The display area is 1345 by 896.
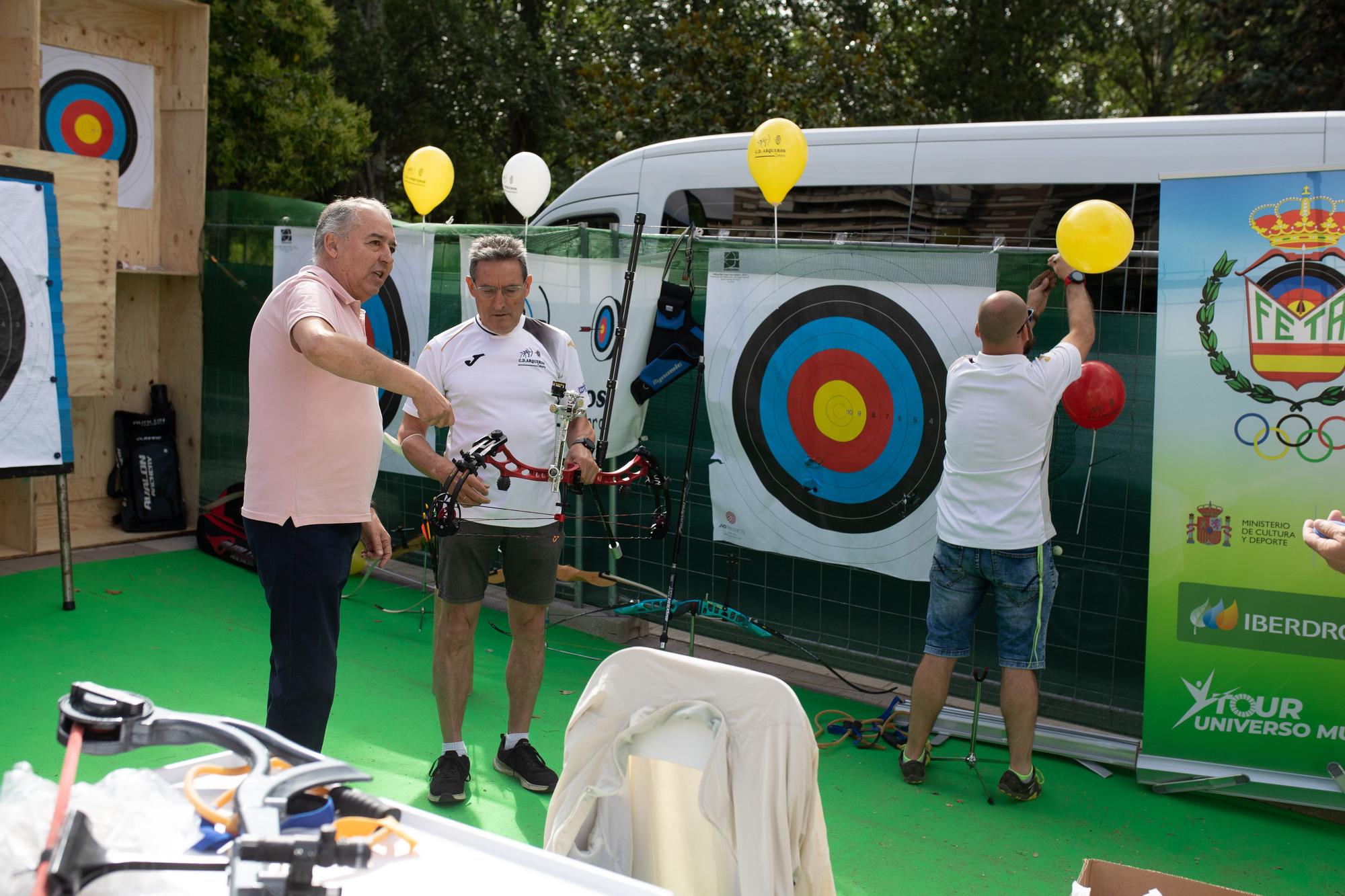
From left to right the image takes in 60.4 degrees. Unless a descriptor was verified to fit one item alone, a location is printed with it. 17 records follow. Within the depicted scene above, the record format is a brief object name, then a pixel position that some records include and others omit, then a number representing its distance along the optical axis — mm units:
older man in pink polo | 2971
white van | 4781
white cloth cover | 1985
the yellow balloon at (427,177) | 6023
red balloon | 3904
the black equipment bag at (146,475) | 7195
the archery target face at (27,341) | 5598
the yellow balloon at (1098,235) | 3773
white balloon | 5969
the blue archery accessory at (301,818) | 1468
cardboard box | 2311
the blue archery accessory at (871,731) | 4477
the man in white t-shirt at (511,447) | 3752
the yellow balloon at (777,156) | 4953
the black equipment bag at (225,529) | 6723
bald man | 3816
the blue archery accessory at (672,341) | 5250
